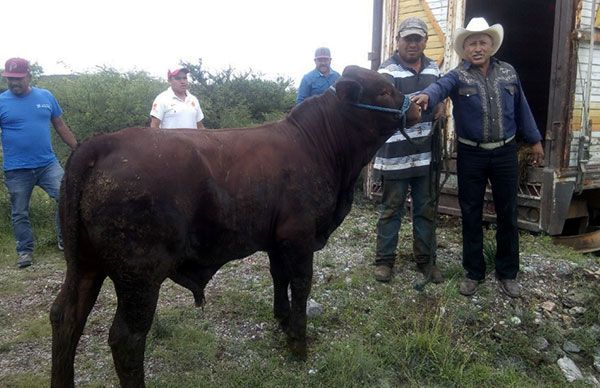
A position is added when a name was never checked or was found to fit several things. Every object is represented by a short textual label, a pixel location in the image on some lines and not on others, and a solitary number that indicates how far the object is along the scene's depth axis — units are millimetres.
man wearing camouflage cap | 4922
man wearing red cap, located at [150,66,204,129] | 6207
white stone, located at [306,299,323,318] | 4641
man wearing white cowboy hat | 4621
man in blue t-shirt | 6312
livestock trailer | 6352
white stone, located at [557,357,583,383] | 4027
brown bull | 2996
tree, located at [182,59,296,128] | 14220
